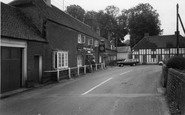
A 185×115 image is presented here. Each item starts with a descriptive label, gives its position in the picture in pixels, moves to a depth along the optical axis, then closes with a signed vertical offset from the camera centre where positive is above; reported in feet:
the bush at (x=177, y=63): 33.94 -1.13
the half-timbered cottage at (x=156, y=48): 144.66 +8.81
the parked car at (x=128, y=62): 121.63 -3.18
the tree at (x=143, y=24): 199.62 +43.70
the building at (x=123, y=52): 179.22 +6.68
